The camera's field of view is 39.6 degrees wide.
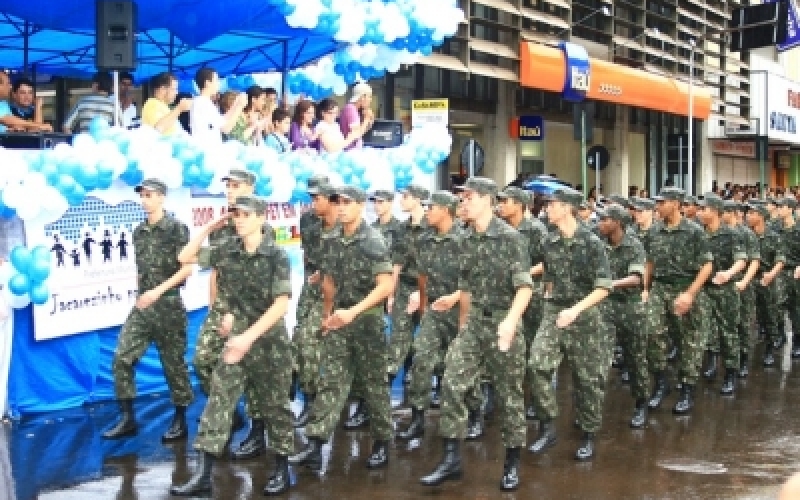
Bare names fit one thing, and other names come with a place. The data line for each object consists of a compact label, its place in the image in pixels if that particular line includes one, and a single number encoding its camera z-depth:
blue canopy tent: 11.56
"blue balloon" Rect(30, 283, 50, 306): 8.64
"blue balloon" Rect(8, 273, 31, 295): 8.52
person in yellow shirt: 10.30
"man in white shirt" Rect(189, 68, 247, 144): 11.03
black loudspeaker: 10.23
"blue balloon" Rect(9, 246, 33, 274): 8.55
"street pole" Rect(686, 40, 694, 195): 28.22
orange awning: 23.45
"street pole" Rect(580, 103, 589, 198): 16.71
